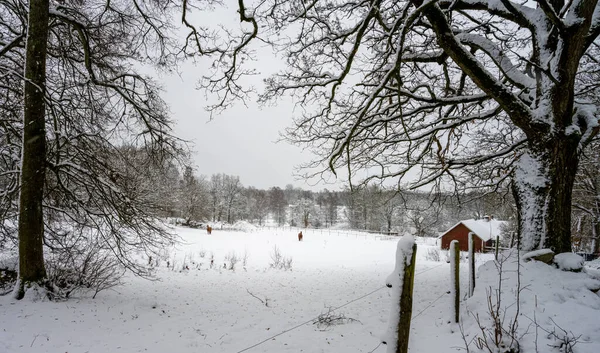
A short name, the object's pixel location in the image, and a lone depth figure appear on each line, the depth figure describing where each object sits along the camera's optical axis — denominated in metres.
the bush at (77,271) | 5.55
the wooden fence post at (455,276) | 4.16
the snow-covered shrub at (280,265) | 12.63
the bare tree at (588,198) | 11.76
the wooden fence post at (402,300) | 2.25
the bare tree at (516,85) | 4.07
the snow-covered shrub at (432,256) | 18.30
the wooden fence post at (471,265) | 5.00
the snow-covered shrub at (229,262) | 11.86
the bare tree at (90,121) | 5.32
